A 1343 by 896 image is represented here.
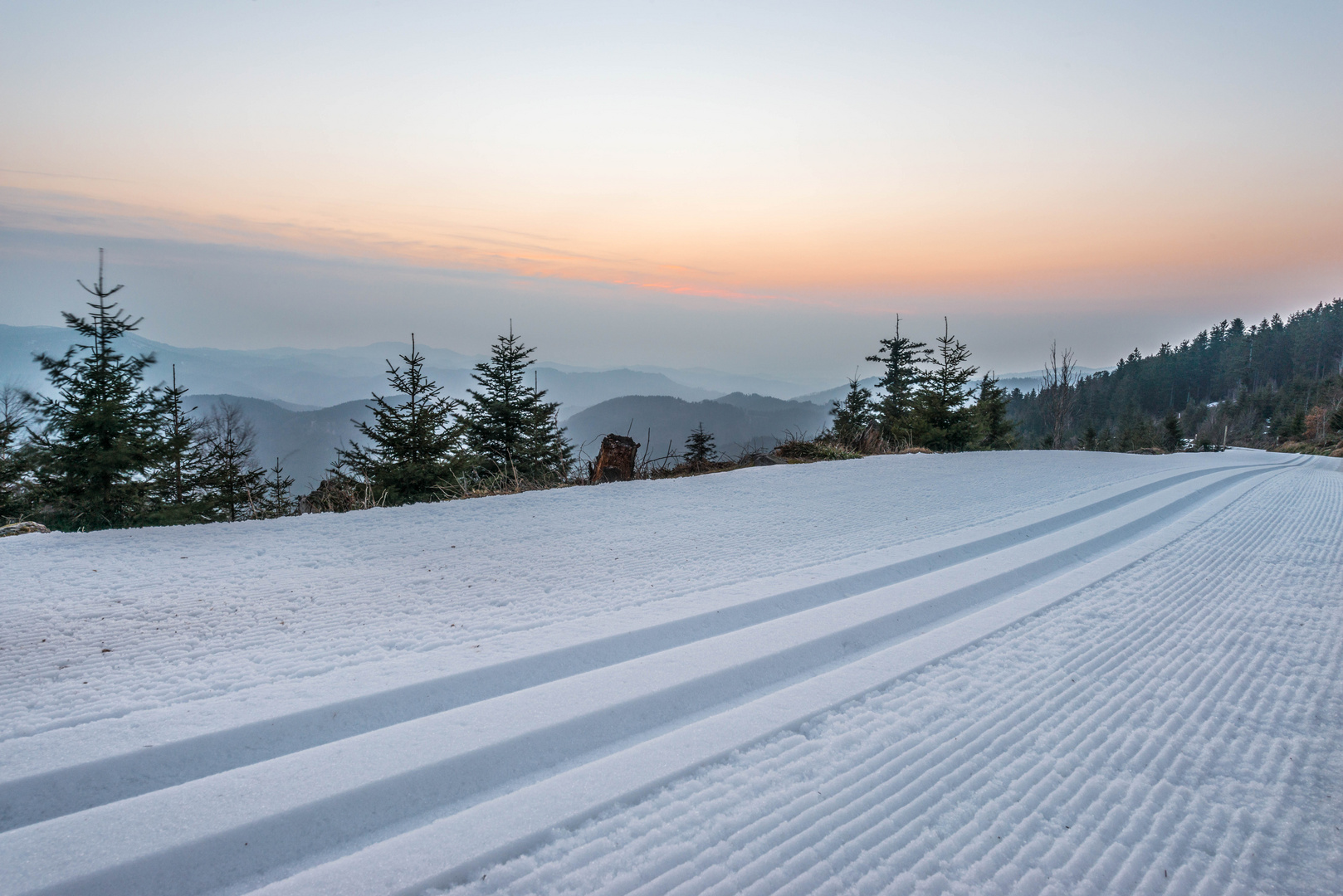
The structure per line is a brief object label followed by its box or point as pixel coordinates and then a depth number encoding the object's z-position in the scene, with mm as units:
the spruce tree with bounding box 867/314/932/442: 12422
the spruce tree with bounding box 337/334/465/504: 8727
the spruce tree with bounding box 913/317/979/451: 12211
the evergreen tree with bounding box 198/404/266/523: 9469
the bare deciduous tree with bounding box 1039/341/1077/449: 28081
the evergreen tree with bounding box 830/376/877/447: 18094
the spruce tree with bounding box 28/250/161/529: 6891
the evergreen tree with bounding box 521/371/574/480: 11297
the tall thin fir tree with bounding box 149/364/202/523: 7545
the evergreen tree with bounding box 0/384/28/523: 7188
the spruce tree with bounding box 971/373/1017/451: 17086
